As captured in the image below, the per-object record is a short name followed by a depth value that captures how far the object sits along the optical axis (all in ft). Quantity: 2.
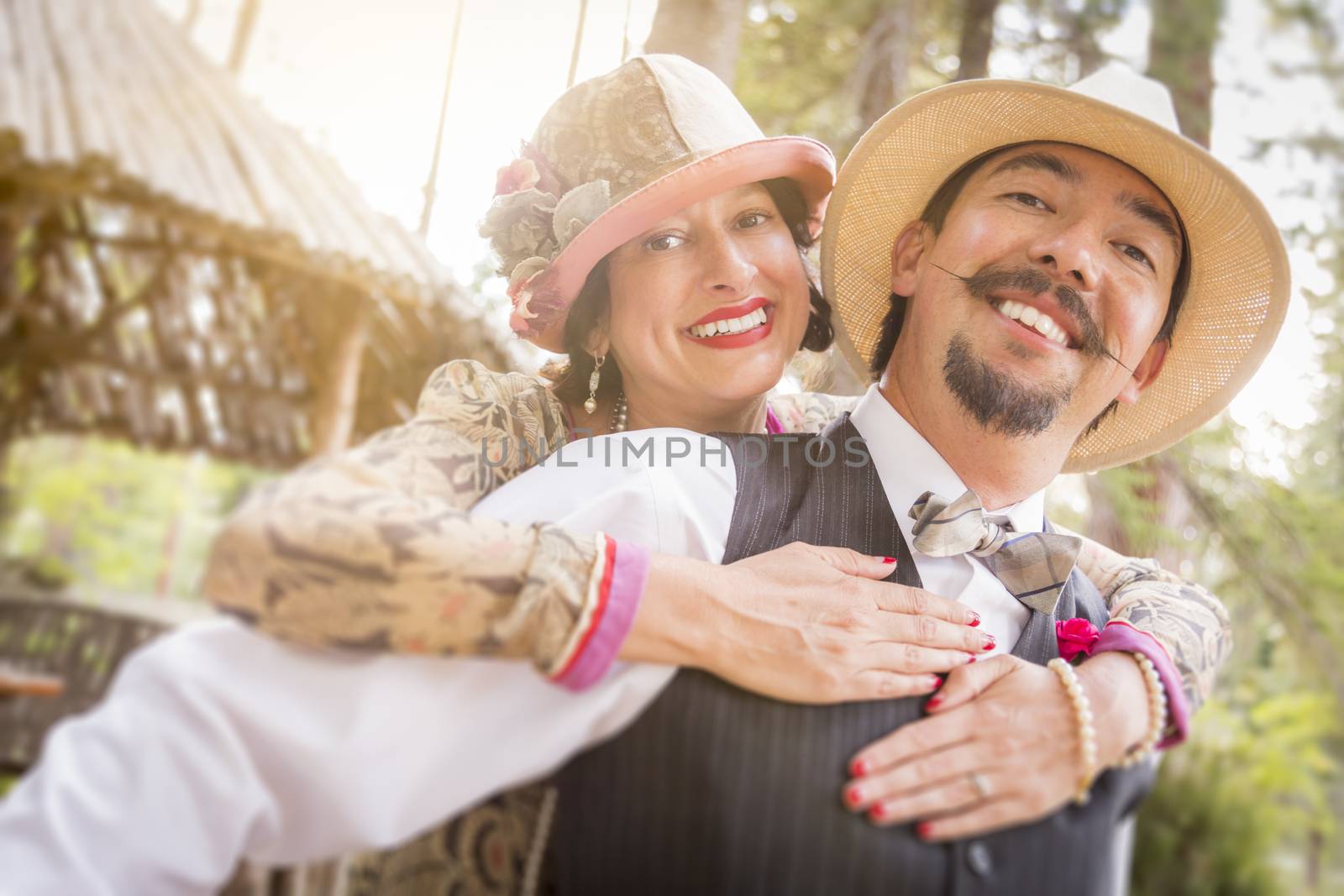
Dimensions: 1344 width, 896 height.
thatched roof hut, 6.09
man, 3.87
